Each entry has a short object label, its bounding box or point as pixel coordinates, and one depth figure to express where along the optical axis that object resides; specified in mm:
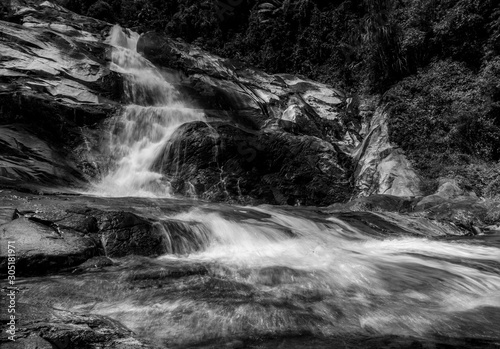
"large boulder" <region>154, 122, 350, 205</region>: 11156
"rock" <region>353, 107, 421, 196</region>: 11750
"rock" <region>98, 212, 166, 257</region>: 5242
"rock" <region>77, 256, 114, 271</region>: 4573
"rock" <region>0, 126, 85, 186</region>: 8281
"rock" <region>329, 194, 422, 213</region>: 9680
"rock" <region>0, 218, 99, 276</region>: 4332
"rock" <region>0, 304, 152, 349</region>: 2322
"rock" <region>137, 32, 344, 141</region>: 15891
